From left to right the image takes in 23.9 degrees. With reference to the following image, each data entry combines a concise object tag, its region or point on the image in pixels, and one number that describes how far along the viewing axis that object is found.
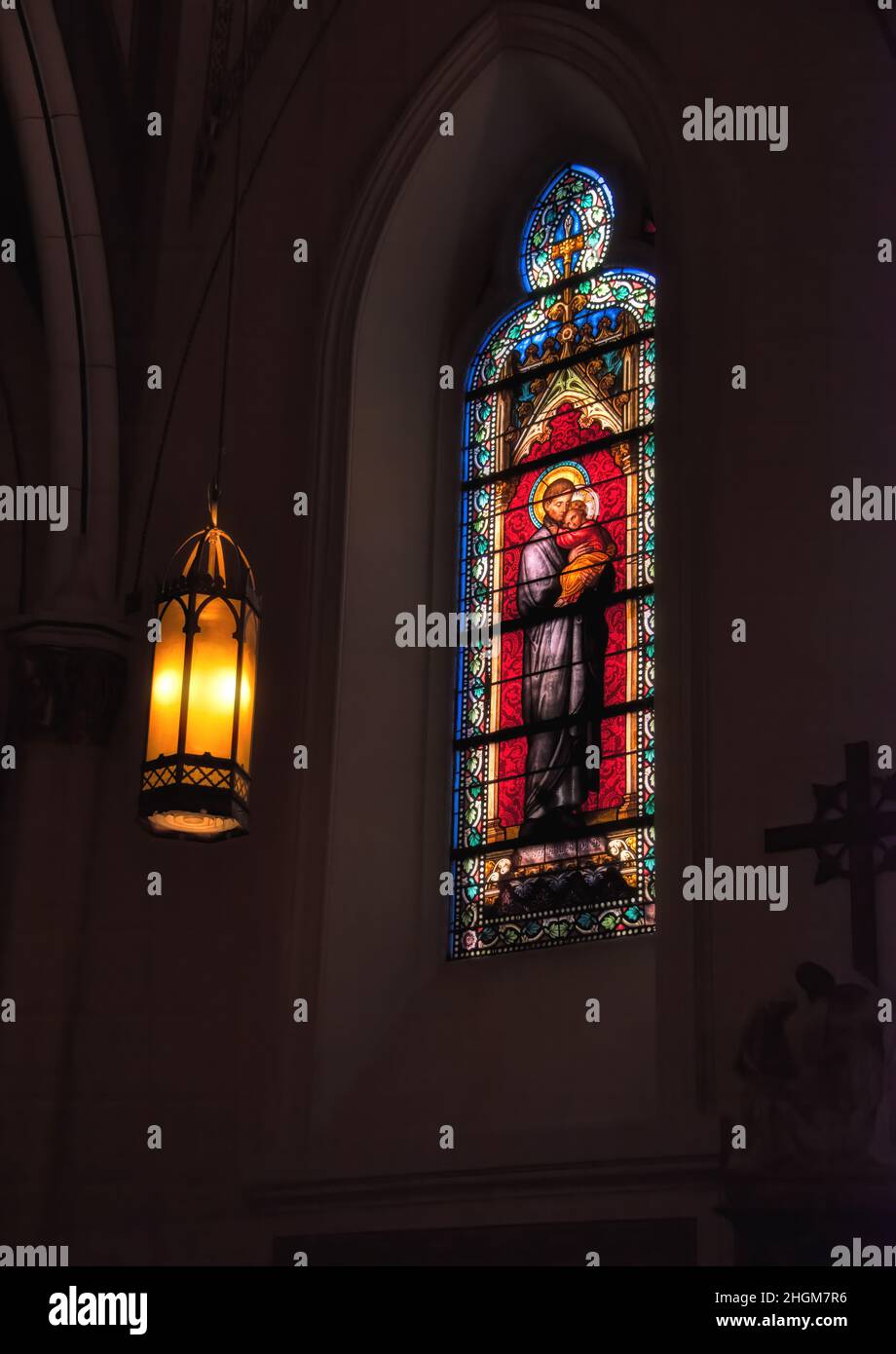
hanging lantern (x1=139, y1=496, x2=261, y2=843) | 5.97
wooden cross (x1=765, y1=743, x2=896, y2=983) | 6.50
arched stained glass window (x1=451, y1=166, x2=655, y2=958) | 8.02
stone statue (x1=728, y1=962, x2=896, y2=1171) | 6.07
